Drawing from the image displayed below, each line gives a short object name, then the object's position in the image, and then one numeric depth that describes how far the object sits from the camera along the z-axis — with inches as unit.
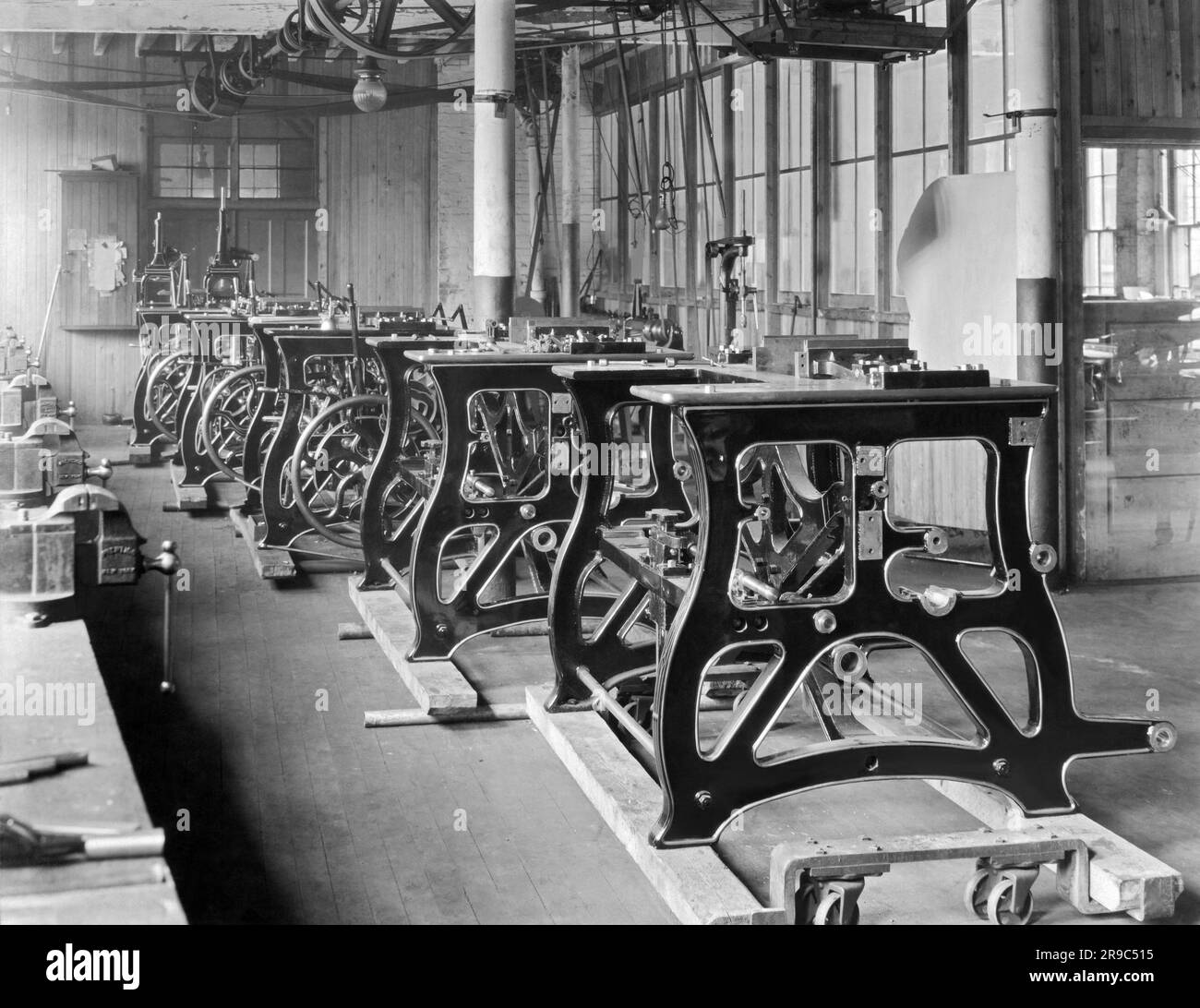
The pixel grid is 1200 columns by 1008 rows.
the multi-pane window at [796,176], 339.3
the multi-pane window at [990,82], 261.6
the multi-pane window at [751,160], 369.1
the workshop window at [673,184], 443.8
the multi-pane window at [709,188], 403.2
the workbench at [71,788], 68.4
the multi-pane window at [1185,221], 239.0
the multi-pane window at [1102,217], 248.1
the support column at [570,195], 454.9
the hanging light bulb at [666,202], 384.6
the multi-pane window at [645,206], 477.1
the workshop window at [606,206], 527.8
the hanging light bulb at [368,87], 297.7
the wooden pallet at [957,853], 108.0
